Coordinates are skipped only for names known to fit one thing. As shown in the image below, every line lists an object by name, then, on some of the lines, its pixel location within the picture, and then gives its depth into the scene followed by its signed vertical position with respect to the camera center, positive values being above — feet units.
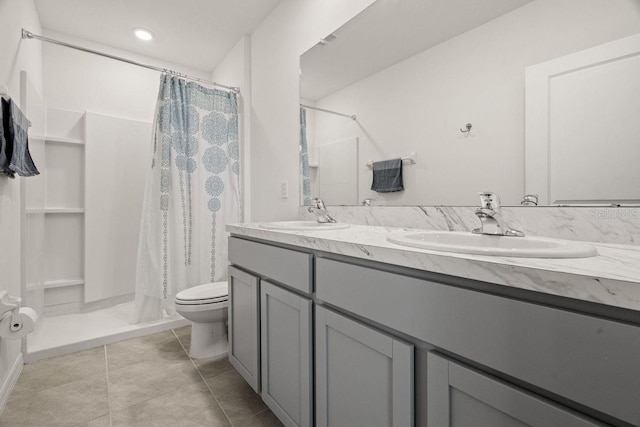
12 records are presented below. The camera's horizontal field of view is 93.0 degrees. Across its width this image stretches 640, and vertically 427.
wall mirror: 2.94 +1.47
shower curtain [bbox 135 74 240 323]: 7.59 +0.48
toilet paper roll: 4.30 -1.62
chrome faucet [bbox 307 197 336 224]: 5.85 -0.01
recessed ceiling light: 8.31 +4.97
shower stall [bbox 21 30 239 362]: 7.69 -0.10
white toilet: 6.09 -2.15
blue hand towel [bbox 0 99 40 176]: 5.05 +1.28
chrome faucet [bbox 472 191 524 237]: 3.22 -0.07
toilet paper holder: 4.22 -1.38
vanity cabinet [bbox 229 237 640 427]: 1.54 -0.97
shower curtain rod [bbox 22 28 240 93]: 6.31 +3.66
